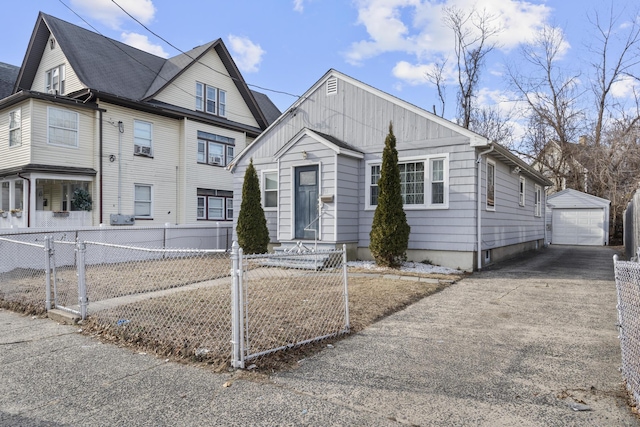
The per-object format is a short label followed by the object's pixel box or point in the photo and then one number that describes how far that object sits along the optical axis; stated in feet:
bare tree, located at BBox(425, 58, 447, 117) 81.35
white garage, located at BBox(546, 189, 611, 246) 65.92
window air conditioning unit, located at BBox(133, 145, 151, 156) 52.02
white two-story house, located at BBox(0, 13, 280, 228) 45.44
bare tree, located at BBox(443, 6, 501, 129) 75.46
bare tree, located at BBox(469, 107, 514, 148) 89.51
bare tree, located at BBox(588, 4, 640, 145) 75.20
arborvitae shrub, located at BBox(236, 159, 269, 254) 37.37
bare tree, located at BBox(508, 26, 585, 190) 83.71
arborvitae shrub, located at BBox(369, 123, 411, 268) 31.09
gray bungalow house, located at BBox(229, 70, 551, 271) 32.50
